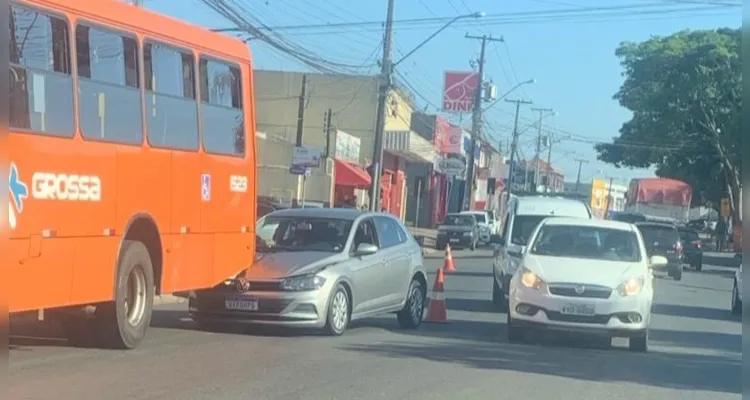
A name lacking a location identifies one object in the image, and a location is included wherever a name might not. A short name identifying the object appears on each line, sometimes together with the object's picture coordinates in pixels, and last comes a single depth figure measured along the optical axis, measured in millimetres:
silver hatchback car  14680
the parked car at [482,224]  54716
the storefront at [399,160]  62562
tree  58531
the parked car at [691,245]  41281
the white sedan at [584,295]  14945
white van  20547
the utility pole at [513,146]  74275
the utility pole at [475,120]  58188
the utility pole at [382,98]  35156
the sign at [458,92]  58844
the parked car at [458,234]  50844
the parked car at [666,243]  34219
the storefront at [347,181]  52469
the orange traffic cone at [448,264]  32719
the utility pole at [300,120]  41250
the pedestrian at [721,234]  64250
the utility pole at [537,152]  103625
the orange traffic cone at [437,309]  18141
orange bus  10477
